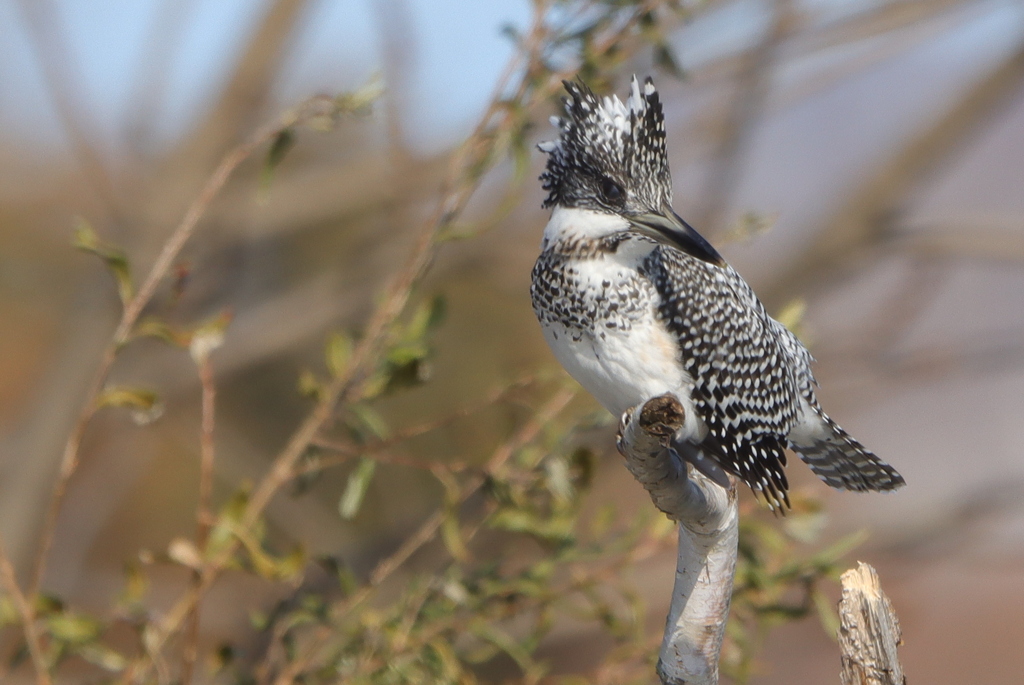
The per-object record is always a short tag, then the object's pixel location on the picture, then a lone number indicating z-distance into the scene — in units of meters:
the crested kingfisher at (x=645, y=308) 9.74
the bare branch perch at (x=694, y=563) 9.61
